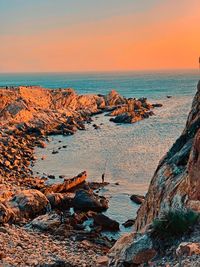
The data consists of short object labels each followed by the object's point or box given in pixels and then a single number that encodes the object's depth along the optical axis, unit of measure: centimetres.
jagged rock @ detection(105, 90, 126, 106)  10038
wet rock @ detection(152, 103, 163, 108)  10012
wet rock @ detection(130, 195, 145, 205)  3063
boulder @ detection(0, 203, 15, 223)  2423
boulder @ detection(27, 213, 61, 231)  2408
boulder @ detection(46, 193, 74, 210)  2884
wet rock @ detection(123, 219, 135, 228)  2589
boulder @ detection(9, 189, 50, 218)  2646
